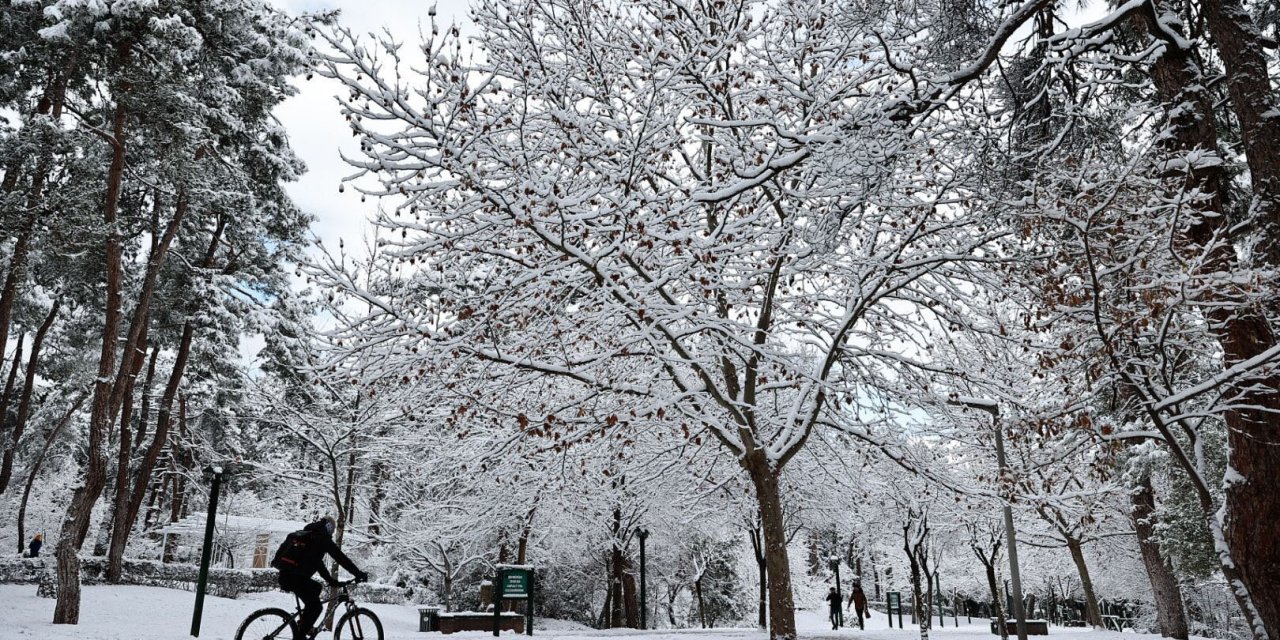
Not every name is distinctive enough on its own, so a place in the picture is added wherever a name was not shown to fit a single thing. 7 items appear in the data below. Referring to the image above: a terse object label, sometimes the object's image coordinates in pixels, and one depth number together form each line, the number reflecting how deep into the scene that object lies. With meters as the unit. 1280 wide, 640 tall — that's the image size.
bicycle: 7.35
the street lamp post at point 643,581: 17.86
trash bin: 18.61
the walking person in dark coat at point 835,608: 23.95
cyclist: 7.28
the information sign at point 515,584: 13.84
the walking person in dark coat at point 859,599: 22.91
